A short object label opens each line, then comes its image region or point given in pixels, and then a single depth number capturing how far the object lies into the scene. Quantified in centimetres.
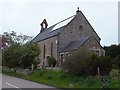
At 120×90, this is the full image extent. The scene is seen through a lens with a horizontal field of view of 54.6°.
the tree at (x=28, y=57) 1815
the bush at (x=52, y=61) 2077
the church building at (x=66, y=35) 2157
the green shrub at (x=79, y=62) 1201
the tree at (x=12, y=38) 2011
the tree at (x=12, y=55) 1813
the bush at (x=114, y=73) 1075
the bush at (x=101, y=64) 1172
